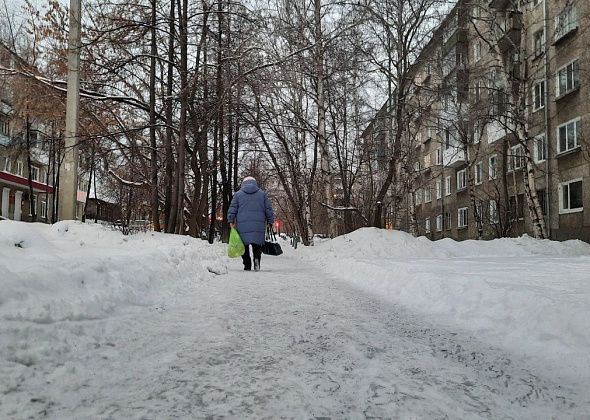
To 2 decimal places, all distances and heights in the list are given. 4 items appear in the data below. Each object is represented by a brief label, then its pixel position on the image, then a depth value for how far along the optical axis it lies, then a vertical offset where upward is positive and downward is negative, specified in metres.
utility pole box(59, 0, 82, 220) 10.76 +2.67
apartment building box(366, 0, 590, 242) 16.75 +5.55
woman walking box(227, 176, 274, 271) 9.77 +0.45
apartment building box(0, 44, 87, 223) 14.41 +4.83
